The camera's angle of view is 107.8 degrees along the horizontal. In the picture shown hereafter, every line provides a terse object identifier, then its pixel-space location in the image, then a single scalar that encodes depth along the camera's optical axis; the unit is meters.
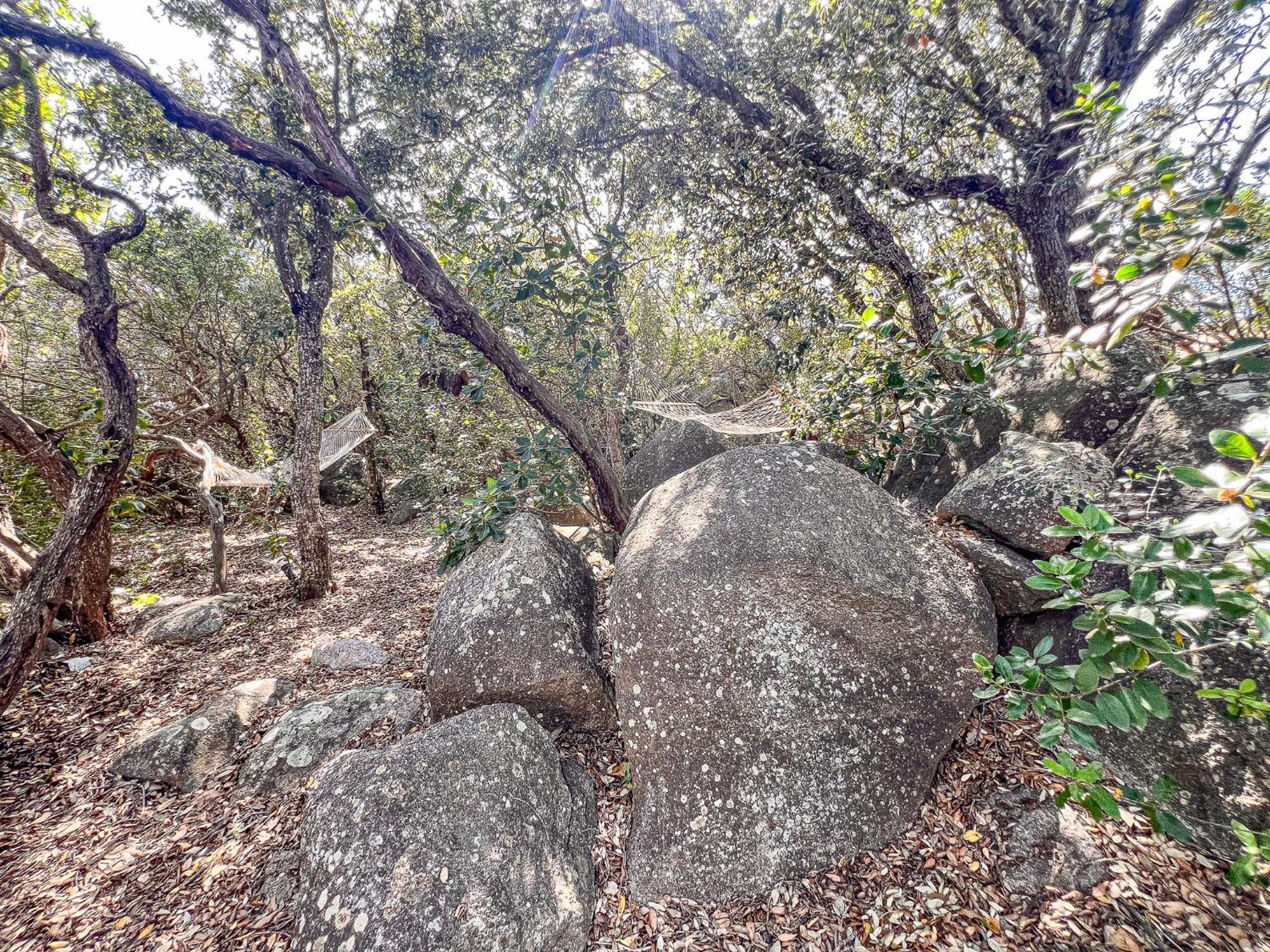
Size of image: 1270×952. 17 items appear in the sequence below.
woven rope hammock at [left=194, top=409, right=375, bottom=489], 4.75
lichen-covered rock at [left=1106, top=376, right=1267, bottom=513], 1.97
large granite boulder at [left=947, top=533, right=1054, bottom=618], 2.12
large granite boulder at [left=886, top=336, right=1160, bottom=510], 2.52
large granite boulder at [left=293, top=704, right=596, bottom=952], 1.62
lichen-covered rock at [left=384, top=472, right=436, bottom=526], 8.06
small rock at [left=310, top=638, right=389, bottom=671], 3.33
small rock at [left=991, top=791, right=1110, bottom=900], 1.56
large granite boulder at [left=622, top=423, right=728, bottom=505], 6.64
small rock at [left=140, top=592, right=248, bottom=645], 3.96
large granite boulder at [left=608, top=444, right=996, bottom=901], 1.85
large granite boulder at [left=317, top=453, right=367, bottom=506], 9.84
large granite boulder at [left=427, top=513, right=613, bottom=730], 2.36
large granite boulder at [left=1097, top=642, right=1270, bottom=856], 1.47
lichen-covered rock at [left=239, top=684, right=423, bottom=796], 2.35
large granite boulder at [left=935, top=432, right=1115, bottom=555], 2.14
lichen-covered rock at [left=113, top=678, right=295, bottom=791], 2.43
